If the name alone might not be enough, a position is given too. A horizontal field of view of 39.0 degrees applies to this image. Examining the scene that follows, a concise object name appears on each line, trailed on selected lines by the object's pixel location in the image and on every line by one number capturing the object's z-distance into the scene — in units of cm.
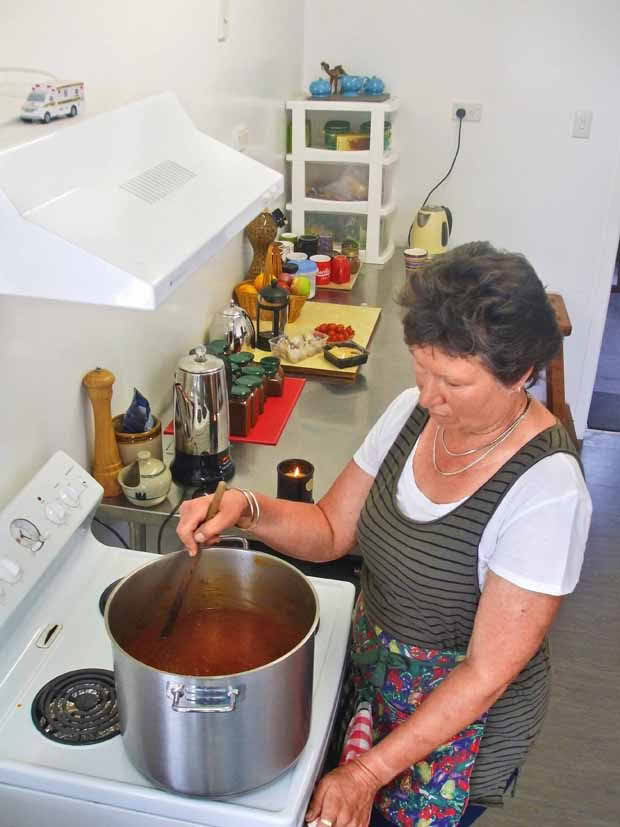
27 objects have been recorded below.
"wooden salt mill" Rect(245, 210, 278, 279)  260
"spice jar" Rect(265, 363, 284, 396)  216
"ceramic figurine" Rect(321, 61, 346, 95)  309
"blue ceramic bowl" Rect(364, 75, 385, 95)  311
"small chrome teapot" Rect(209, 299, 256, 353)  229
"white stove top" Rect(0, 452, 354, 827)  108
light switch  317
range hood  101
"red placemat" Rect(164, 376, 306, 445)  197
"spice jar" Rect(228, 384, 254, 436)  195
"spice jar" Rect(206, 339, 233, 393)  209
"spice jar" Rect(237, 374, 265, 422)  201
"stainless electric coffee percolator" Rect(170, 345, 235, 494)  167
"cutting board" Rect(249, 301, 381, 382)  231
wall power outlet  321
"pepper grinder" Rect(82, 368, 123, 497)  160
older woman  117
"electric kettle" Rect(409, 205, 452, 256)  318
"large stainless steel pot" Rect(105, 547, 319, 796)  97
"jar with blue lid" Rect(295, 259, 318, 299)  279
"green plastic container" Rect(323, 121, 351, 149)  298
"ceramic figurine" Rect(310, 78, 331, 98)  306
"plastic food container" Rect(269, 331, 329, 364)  234
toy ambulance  119
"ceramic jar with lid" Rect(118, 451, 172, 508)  164
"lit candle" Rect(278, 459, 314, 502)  168
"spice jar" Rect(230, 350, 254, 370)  210
